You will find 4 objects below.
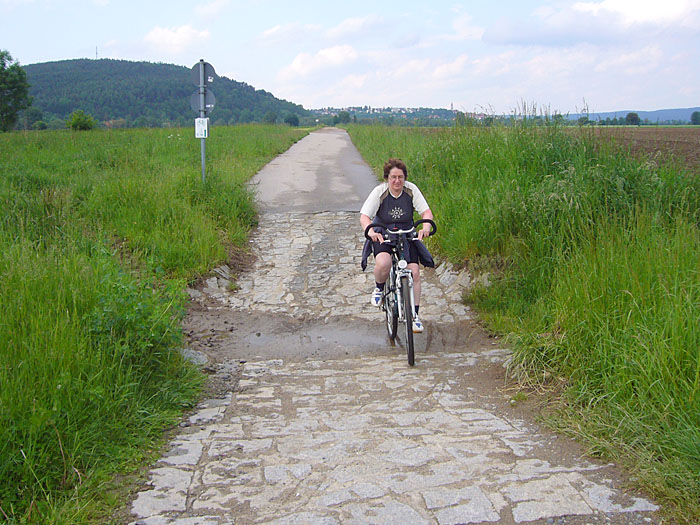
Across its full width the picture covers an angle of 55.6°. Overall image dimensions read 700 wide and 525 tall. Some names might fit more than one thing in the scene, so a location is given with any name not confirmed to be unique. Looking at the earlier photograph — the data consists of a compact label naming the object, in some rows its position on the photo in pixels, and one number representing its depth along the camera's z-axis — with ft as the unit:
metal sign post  39.91
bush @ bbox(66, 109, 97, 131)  155.01
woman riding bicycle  22.39
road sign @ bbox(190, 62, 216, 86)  39.93
